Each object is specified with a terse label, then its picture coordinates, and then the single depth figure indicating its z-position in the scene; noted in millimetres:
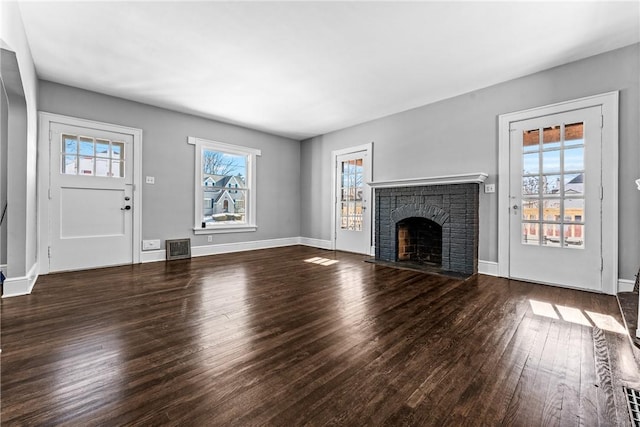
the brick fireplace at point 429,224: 3936
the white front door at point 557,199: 3143
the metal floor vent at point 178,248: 4816
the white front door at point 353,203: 5527
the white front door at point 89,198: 3887
